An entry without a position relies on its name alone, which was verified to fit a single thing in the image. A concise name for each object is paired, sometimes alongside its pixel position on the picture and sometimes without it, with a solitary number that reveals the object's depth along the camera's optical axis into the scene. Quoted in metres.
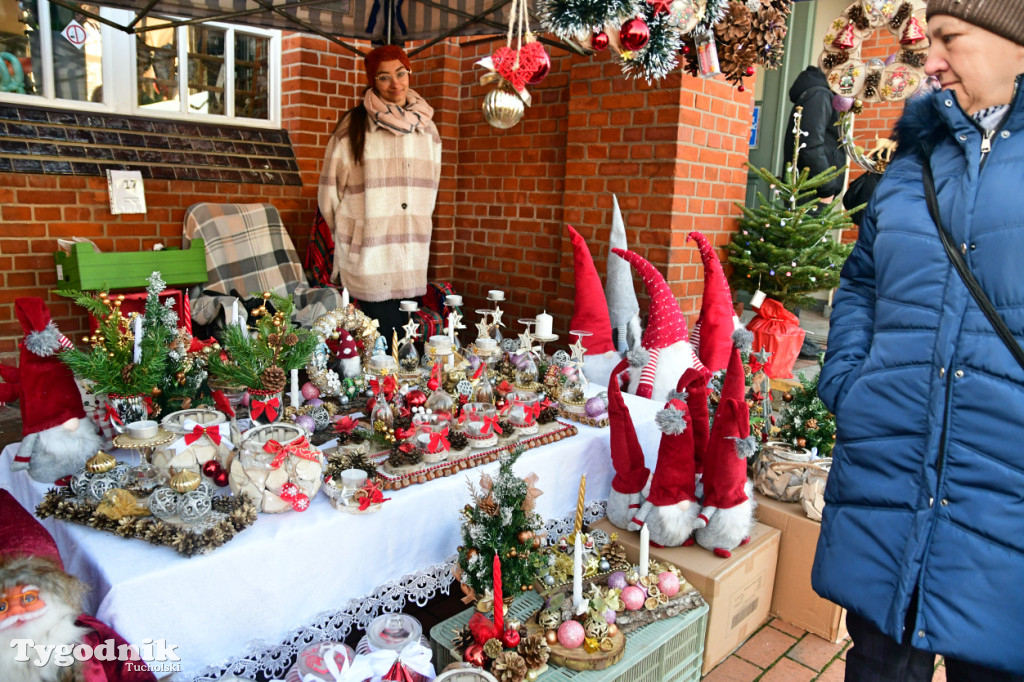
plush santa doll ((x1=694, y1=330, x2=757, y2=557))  2.08
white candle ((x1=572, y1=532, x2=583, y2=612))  1.75
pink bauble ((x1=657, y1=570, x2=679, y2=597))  1.96
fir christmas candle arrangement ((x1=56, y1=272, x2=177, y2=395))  1.77
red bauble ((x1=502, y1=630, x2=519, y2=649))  1.64
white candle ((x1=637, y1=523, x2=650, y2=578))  1.92
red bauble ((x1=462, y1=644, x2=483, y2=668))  1.60
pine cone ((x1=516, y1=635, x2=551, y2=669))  1.63
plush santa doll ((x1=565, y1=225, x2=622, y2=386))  3.21
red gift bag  3.76
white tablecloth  1.41
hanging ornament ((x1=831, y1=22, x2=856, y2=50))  2.83
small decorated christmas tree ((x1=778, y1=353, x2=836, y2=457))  2.66
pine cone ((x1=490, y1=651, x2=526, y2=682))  1.59
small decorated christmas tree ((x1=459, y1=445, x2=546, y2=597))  1.74
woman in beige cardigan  3.60
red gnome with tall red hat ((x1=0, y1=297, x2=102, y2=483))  1.71
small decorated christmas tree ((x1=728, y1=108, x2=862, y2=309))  3.75
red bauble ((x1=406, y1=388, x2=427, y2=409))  2.10
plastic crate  1.70
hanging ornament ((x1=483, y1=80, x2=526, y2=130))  2.66
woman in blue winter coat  1.22
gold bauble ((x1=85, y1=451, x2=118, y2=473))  1.65
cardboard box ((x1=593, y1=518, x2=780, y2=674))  2.09
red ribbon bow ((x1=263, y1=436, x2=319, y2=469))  1.66
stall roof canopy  3.07
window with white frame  3.94
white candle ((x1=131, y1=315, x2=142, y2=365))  1.89
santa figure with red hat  1.14
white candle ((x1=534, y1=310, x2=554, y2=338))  2.66
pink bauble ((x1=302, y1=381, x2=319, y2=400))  2.27
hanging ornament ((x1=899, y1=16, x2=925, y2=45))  2.68
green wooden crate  3.87
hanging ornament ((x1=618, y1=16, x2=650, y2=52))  2.21
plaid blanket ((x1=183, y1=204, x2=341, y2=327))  4.32
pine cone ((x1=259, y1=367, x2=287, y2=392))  1.92
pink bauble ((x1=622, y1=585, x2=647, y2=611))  1.89
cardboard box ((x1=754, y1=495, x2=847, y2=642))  2.38
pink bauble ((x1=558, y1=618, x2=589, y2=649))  1.71
